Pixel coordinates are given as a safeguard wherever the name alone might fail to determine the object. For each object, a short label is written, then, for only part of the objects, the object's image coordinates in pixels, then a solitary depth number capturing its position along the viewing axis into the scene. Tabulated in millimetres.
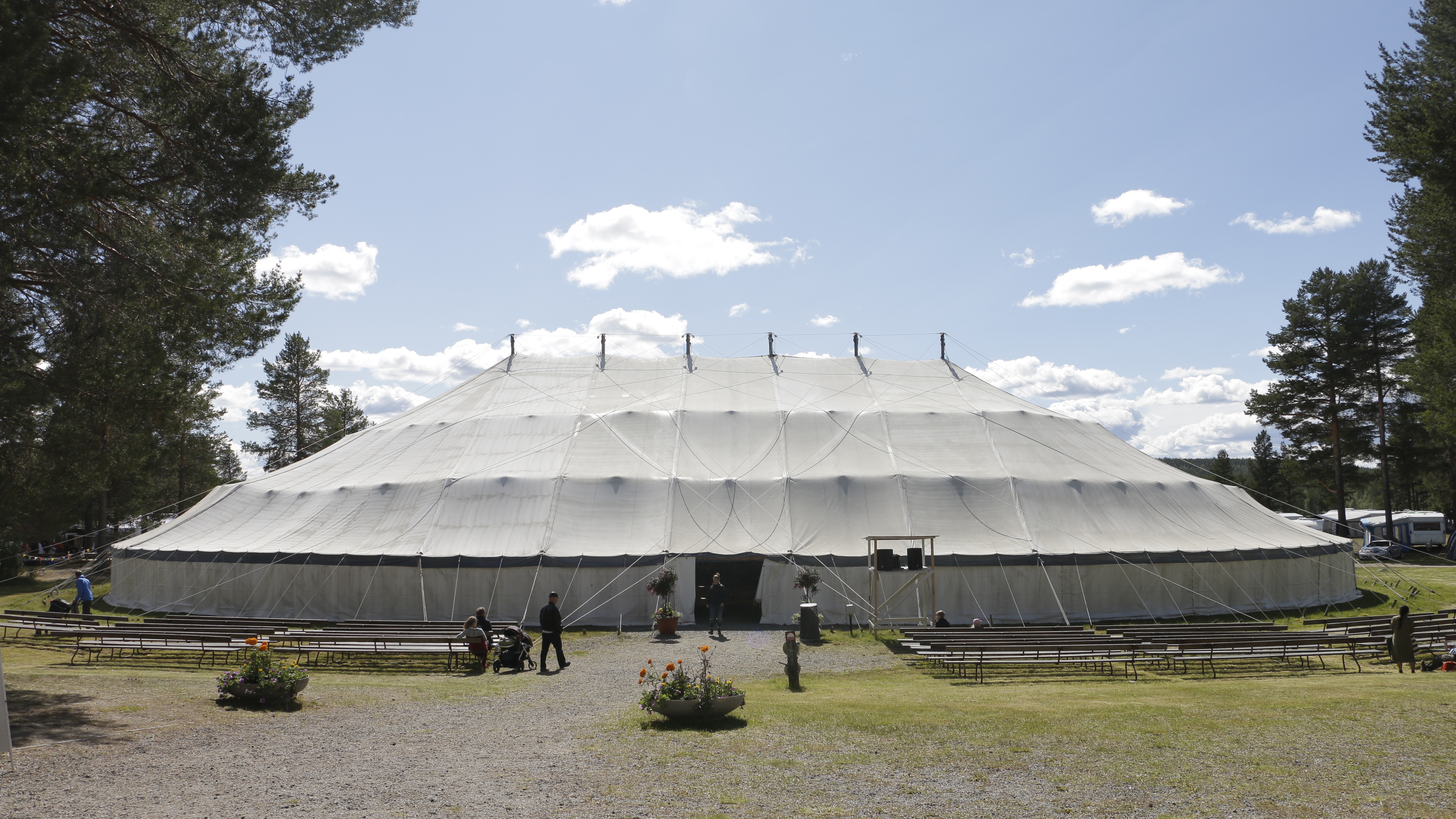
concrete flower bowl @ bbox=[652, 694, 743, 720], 9844
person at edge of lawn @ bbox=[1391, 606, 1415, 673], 14047
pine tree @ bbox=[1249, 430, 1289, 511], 66875
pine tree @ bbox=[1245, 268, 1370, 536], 44406
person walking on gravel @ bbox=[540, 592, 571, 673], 14516
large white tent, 20469
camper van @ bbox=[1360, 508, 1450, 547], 44500
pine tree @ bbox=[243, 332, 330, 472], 50938
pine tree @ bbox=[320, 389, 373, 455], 52406
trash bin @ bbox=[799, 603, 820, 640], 18312
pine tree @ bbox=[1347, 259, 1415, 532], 43906
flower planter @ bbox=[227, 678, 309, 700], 10938
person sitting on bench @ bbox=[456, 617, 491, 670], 14672
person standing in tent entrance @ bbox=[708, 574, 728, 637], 19359
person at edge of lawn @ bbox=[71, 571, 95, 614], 20125
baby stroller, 14648
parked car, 42125
